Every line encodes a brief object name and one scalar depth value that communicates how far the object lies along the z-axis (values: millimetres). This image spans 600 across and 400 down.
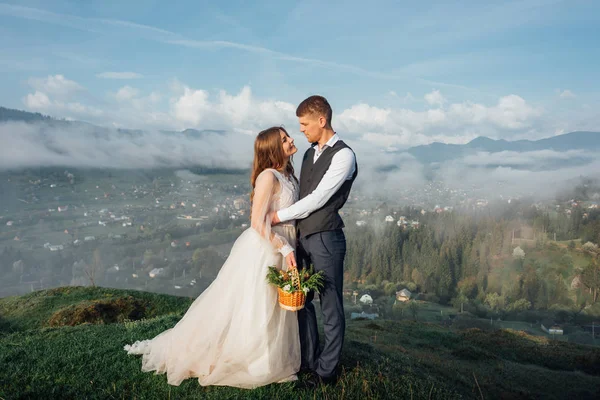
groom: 5250
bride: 5512
